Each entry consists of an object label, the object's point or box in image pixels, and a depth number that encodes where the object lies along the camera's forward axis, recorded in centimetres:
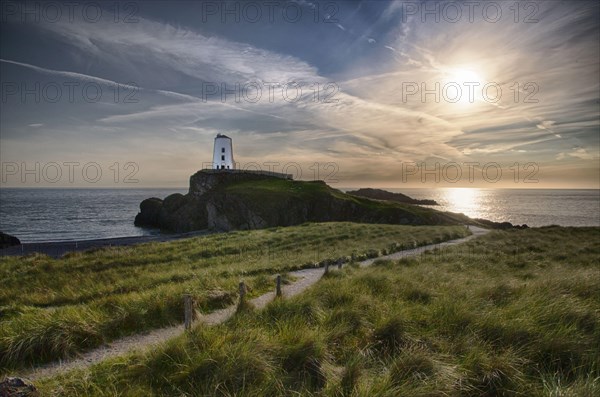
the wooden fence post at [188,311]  748
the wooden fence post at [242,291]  959
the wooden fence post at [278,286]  1088
